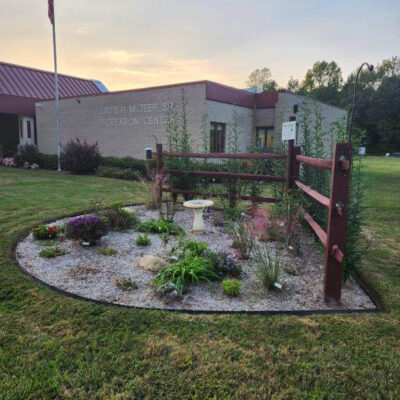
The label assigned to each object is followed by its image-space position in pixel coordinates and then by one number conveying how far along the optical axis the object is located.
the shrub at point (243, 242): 4.26
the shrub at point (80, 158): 15.03
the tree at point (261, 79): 60.06
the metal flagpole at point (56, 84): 15.45
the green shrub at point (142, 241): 4.77
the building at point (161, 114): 14.10
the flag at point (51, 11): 14.94
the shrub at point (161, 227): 5.42
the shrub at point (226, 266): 3.73
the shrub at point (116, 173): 13.60
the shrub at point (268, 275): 3.43
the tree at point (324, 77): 66.56
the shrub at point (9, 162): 18.58
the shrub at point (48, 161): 17.62
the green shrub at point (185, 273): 3.44
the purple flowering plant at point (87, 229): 4.68
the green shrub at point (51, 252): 4.24
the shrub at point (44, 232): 4.95
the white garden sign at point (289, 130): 5.34
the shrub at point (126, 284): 3.42
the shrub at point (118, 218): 5.54
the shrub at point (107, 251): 4.40
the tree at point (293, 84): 72.12
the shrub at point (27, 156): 18.17
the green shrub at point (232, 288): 3.30
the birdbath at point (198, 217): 5.50
